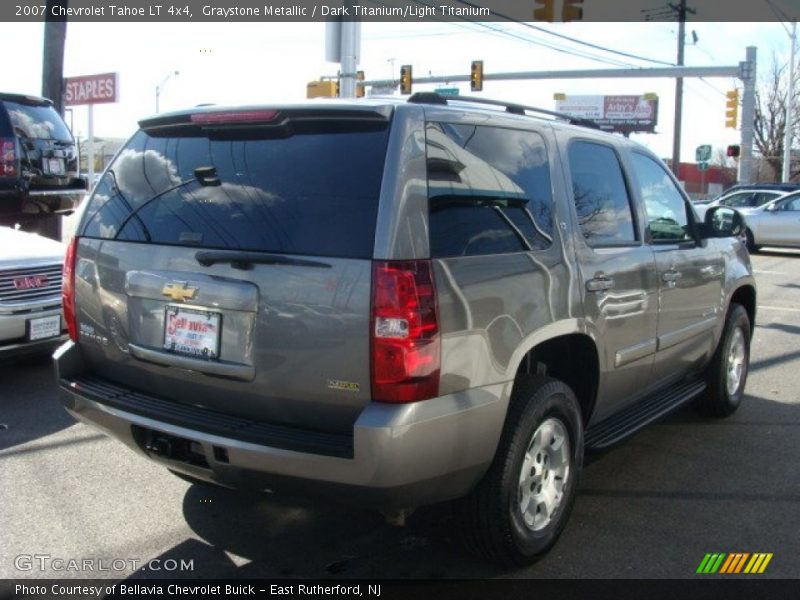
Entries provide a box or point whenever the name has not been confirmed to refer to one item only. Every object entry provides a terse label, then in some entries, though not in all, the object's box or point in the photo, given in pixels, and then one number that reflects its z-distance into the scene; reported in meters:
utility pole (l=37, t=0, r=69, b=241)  13.02
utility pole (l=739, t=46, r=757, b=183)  24.53
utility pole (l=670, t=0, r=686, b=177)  37.56
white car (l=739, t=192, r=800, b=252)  19.02
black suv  10.08
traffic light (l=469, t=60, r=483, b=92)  26.64
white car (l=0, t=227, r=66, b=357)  5.90
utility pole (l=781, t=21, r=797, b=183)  33.81
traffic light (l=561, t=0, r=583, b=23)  16.19
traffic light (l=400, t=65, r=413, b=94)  28.64
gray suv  2.91
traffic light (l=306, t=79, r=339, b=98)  21.96
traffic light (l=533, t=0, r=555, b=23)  16.44
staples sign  20.81
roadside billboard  79.38
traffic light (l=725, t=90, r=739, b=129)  30.33
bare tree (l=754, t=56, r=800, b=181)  53.84
